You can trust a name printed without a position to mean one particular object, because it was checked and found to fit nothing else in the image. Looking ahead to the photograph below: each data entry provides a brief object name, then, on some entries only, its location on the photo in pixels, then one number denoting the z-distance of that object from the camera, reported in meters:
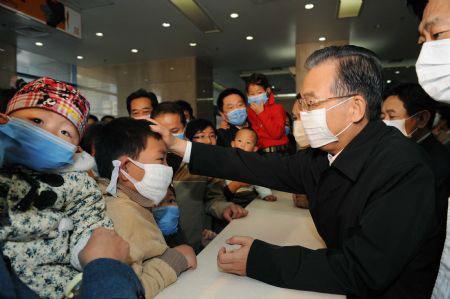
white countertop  0.95
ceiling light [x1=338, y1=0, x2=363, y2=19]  4.88
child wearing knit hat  0.77
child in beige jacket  0.99
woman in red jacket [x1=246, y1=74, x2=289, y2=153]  3.13
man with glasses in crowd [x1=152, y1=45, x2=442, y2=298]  0.93
